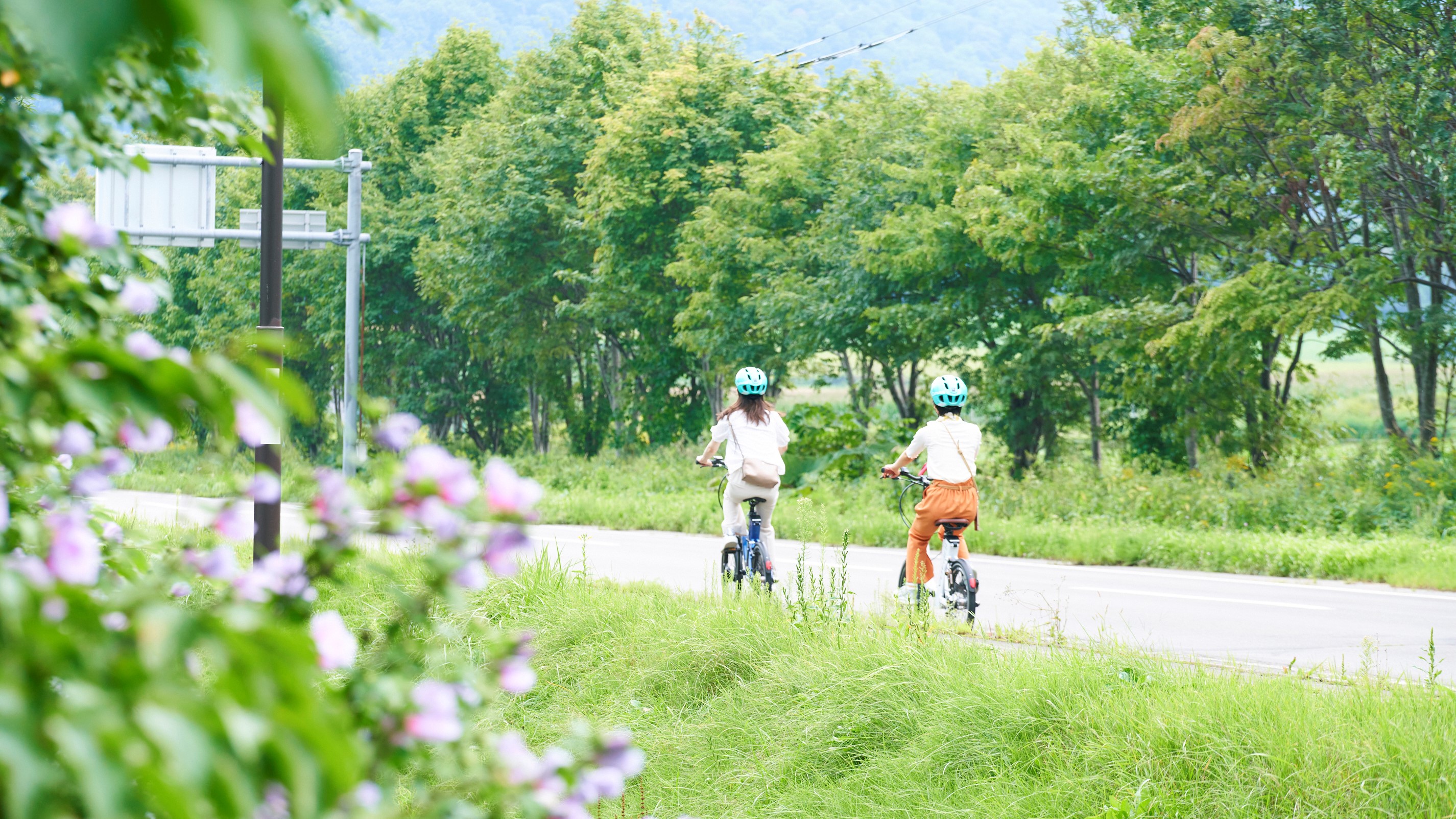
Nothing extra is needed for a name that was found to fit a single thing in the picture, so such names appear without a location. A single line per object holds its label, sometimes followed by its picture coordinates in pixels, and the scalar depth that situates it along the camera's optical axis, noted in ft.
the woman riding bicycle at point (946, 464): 179.90
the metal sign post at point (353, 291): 245.42
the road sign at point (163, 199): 205.55
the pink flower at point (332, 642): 50.26
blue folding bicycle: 182.48
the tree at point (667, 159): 352.04
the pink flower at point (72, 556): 41.32
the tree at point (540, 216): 402.08
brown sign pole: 180.11
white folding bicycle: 180.16
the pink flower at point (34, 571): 44.46
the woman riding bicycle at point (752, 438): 181.72
